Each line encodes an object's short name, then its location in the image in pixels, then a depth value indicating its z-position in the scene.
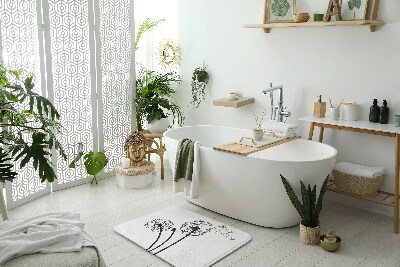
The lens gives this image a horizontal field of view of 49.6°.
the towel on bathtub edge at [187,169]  3.86
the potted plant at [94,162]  4.63
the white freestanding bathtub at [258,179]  3.47
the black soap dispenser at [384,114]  3.76
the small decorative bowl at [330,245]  3.27
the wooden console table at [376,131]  3.59
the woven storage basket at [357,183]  3.75
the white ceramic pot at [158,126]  5.03
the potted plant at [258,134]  4.14
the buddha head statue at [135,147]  4.73
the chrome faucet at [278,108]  4.25
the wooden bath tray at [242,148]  3.68
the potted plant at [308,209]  3.36
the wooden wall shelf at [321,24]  3.65
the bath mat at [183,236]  3.20
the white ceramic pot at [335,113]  3.99
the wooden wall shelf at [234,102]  4.62
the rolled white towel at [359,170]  3.73
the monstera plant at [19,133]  3.05
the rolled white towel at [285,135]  4.12
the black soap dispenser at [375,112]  3.82
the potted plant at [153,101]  5.00
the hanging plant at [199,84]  5.17
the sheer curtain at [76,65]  4.00
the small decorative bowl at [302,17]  4.05
